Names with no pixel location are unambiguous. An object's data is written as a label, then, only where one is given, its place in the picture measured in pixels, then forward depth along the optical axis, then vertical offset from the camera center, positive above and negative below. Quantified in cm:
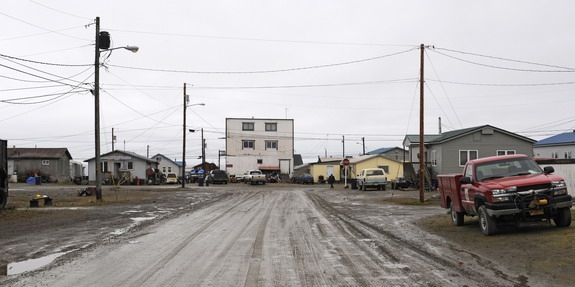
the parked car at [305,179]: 6300 -189
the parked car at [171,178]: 6518 -164
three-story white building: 7512 +324
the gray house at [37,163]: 6375 +60
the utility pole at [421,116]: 2466 +245
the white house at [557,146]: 5250 +179
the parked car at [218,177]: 6000 -144
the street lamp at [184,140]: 4659 +253
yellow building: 6034 -36
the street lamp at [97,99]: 2569 +364
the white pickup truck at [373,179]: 4116 -130
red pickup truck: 1062 -70
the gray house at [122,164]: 6350 +32
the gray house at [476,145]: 4025 +146
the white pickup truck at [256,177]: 5691 -143
